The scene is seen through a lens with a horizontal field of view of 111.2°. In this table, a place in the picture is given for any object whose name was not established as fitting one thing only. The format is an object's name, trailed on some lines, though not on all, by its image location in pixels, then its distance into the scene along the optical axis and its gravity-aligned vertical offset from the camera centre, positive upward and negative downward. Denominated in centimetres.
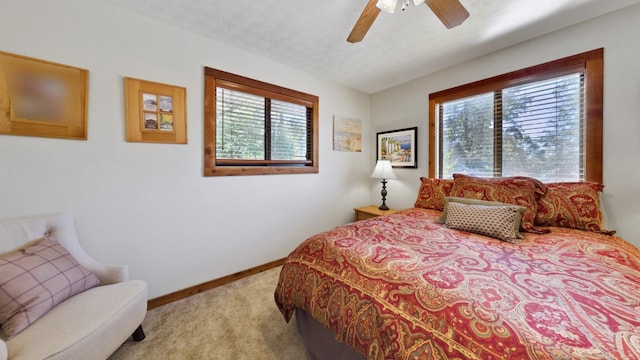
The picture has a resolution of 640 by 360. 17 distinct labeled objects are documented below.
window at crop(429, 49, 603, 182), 187 +55
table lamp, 307 +9
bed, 66 -44
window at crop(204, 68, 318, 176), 219 +57
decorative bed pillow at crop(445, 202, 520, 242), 151 -32
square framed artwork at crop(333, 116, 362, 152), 319 +65
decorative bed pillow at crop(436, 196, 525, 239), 157 -23
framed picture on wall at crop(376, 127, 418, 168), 303 +44
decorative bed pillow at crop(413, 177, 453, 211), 232 -17
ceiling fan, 138 +110
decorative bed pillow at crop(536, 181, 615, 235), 160 -22
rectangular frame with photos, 176 +55
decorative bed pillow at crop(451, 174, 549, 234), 169 -12
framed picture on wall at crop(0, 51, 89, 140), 139 +53
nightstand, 297 -48
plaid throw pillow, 100 -54
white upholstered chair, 93 -69
